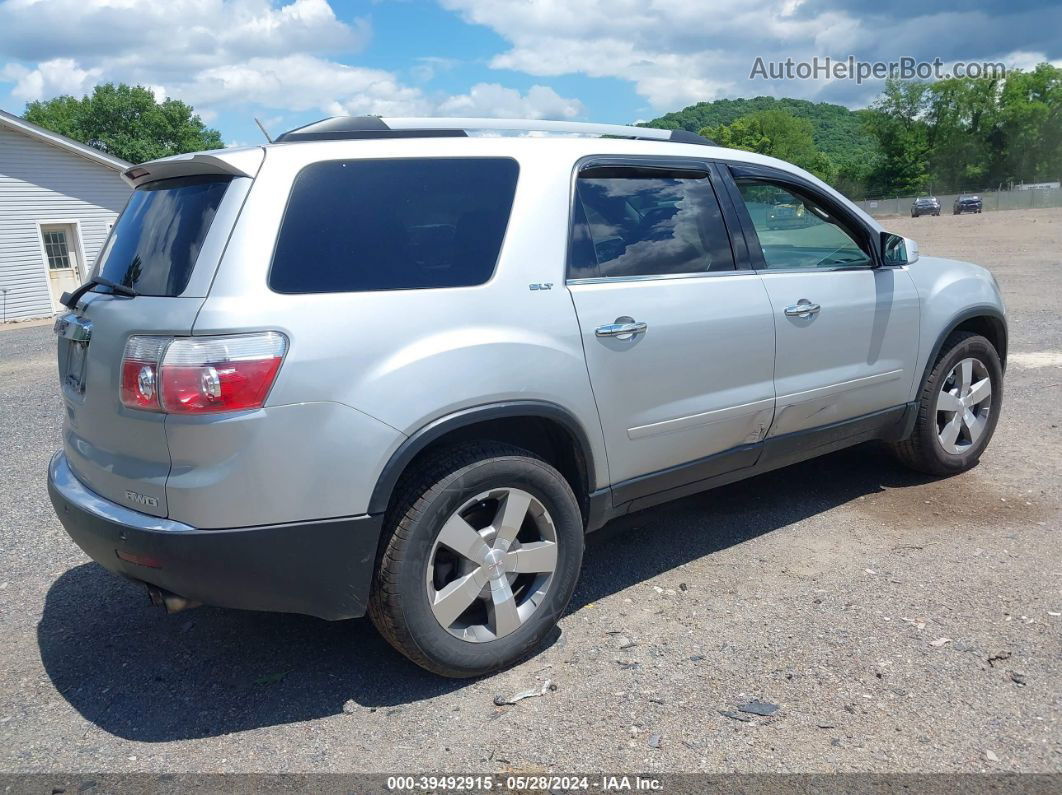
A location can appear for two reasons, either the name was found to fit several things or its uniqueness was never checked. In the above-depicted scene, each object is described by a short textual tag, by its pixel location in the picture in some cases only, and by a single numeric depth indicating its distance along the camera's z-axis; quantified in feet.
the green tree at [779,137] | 302.86
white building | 69.56
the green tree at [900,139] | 309.42
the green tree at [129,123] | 214.28
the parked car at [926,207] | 206.90
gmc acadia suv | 9.14
